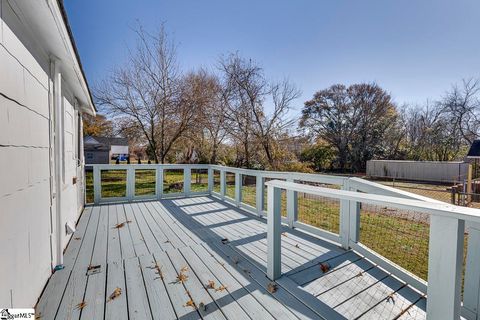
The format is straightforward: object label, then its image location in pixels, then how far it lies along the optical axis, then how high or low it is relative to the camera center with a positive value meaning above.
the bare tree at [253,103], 11.95 +2.76
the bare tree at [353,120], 22.50 +3.64
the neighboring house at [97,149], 21.98 +0.26
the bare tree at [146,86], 9.45 +2.85
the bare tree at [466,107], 19.03 +4.37
